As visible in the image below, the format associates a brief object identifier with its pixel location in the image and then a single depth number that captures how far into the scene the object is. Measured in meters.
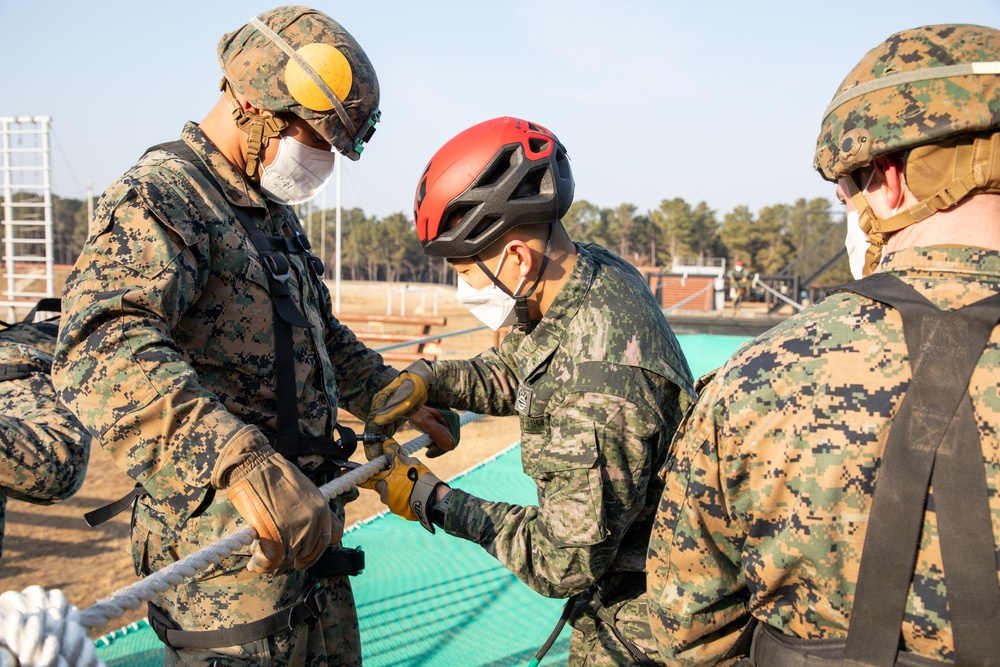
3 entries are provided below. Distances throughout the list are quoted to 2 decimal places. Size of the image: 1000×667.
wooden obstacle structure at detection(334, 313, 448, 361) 12.10
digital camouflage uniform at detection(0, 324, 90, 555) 2.92
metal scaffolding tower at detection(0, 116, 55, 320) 15.40
